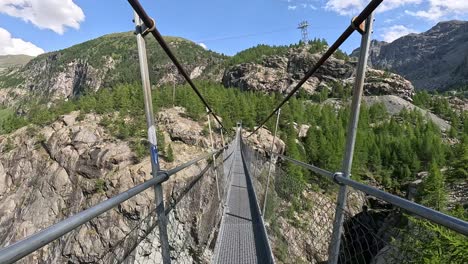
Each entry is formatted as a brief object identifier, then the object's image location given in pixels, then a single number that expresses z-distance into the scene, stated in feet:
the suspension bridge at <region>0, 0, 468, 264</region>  2.48
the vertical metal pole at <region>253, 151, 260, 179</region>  19.31
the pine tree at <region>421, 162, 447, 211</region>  61.05
